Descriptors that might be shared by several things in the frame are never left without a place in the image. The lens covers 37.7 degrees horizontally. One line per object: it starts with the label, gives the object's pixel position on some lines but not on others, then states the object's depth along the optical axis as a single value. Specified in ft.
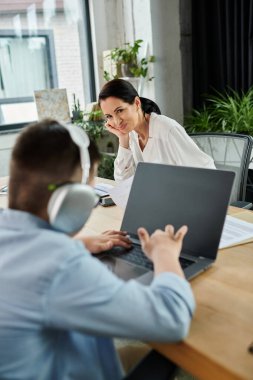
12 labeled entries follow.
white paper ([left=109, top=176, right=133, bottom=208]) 4.79
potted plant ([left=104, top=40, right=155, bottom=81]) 10.81
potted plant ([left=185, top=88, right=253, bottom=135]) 9.48
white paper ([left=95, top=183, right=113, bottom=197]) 5.99
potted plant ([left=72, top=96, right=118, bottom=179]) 10.78
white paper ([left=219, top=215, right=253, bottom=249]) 3.82
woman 6.14
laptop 3.18
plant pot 10.89
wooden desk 2.18
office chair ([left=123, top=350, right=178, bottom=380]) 2.33
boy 2.01
